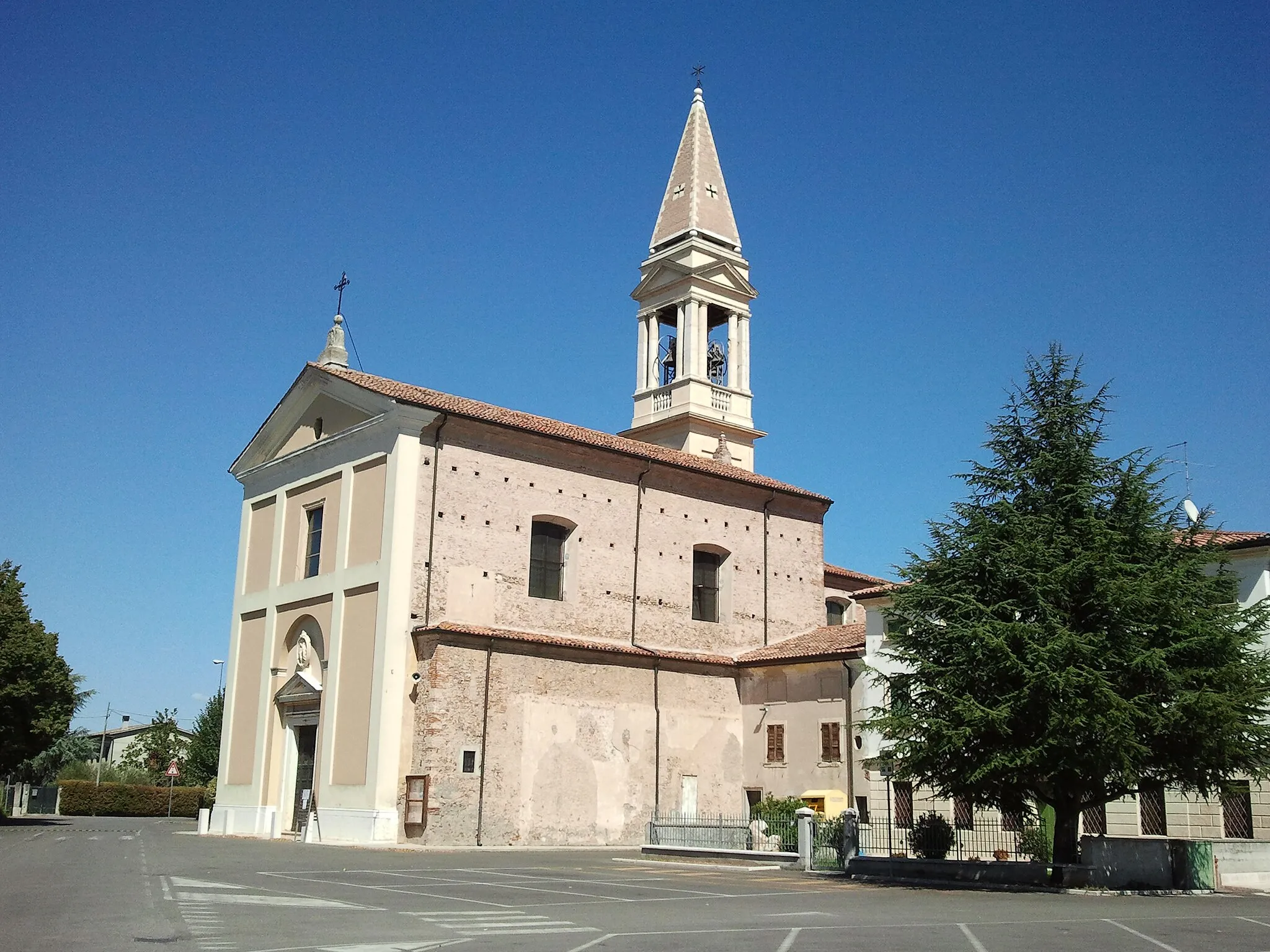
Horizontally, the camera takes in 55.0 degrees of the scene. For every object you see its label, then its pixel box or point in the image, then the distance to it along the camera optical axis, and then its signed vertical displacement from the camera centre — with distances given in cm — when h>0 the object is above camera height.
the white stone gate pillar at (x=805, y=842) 2336 -128
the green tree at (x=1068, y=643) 1845 +209
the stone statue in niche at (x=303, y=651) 3183 +284
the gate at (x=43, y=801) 6253 -218
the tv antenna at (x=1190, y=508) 2745 +621
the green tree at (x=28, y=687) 3834 +220
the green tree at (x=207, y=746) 6094 +71
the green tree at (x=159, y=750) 6875 +55
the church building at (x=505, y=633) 2844 +343
